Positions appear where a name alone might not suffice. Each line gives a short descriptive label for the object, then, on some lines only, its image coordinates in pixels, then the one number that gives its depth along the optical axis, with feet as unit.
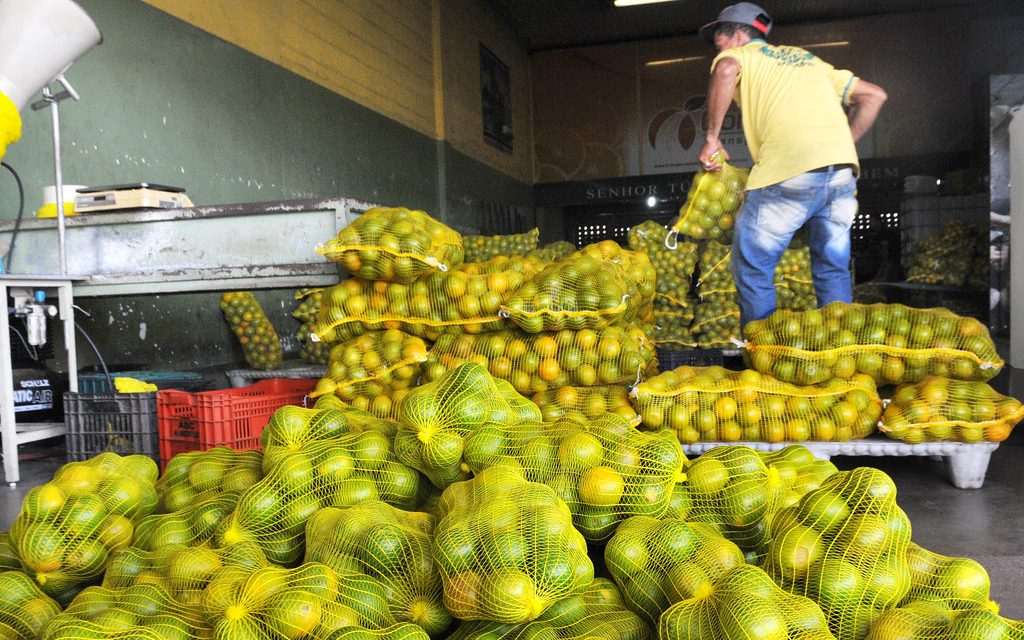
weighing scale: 14.19
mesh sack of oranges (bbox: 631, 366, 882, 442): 12.35
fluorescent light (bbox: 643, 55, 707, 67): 50.49
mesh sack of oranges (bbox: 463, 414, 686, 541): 5.88
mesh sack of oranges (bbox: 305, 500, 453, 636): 4.97
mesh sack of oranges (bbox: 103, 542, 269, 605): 5.02
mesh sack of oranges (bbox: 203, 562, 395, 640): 4.38
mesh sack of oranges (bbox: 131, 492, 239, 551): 6.14
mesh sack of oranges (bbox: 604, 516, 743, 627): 4.99
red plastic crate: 12.17
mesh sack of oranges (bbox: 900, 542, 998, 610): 5.32
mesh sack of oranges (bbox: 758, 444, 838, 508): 6.84
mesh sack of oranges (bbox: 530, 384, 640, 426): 12.78
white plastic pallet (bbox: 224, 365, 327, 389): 19.84
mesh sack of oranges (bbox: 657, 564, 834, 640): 4.24
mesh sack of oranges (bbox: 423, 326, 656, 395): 12.92
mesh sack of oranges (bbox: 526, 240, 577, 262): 22.81
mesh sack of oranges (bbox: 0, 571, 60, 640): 5.08
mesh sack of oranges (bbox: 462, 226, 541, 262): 25.39
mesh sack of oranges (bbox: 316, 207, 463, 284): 12.22
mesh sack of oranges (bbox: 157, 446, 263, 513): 6.83
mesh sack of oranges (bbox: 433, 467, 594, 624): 4.40
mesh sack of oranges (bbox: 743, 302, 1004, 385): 12.28
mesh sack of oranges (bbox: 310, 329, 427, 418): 13.14
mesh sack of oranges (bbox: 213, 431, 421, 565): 5.92
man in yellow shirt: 14.49
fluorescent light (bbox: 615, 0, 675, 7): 40.90
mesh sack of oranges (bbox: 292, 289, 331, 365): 22.80
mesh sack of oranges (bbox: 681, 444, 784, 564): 6.16
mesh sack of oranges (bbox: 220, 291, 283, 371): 23.07
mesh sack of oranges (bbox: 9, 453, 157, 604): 5.70
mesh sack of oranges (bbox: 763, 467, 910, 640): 4.96
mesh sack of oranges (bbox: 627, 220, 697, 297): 26.53
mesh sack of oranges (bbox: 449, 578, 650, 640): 4.75
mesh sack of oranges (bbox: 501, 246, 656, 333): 12.54
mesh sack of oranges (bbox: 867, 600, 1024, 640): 4.42
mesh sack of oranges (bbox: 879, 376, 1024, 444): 11.80
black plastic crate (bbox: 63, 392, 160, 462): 12.95
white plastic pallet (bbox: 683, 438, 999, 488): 11.98
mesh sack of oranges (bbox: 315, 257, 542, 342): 12.97
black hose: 14.53
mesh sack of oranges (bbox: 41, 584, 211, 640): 4.39
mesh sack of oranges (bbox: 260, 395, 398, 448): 7.13
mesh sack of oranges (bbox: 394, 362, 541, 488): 6.25
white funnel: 11.62
